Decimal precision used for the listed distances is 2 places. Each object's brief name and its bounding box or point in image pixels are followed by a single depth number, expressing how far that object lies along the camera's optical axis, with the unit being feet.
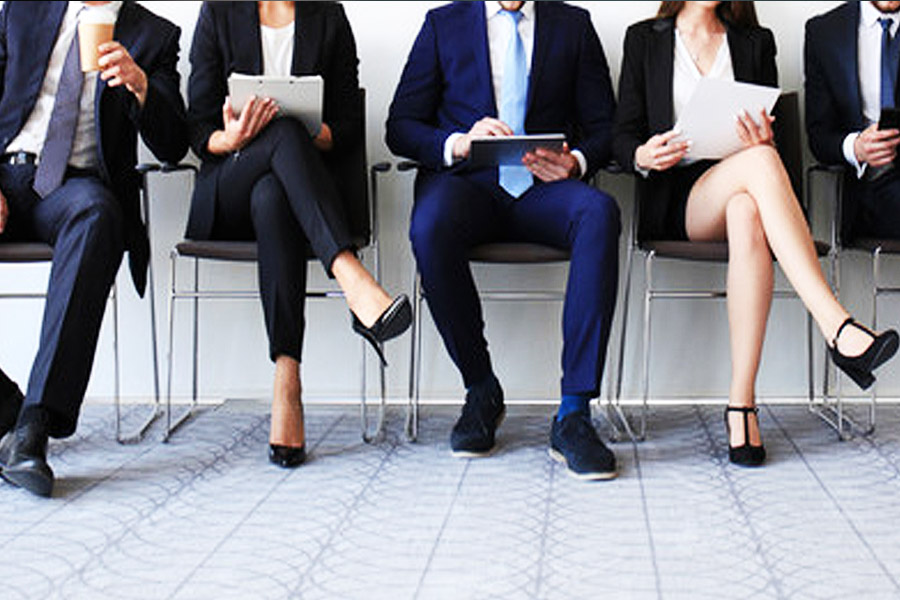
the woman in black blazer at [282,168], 9.21
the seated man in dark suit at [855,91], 10.48
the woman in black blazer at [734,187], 9.07
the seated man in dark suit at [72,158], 8.76
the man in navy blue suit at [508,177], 9.29
